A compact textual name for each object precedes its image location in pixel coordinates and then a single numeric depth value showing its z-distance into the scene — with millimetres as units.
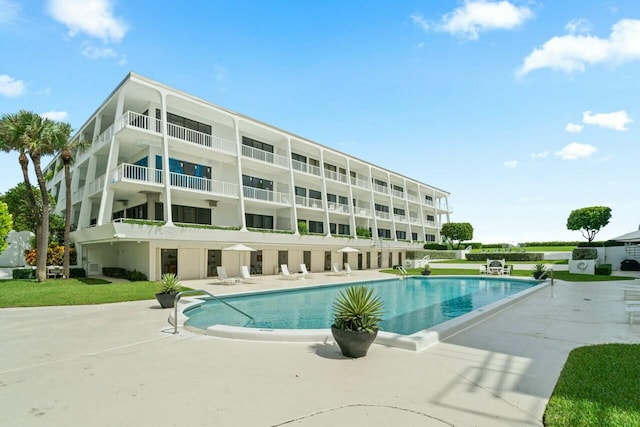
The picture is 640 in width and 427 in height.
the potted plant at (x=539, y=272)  20888
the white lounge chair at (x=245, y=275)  22569
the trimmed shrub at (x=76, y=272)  24172
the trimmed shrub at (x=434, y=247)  47875
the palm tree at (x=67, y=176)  21853
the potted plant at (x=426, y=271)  27359
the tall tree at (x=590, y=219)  55062
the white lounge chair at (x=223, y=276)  21092
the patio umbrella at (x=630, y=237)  20778
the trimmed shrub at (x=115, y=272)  23447
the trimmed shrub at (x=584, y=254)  26828
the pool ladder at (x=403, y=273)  26797
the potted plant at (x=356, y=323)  6129
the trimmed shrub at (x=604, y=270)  23516
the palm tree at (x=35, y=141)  20234
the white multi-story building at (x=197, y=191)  21719
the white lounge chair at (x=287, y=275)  25227
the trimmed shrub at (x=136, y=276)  21438
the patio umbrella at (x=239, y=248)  22520
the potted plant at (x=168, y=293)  11867
